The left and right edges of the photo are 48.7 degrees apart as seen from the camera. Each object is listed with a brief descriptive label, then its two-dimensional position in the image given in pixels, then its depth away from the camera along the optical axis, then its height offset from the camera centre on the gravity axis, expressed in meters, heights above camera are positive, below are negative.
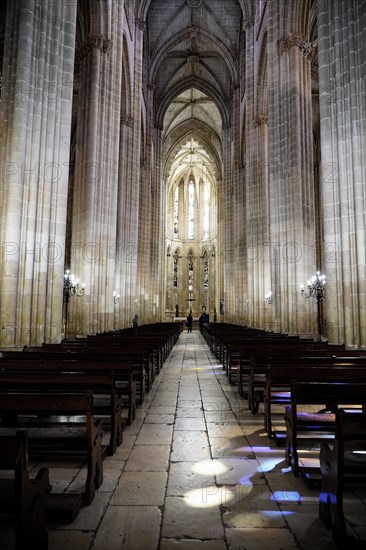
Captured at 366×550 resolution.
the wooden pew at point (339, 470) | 2.73 -1.11
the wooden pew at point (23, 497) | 2.19 -1.06
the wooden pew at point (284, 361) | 6.26 -0.69
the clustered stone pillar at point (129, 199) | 21.70 +6.66
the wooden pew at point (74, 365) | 5.65 -0.71
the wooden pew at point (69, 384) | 4.57 -0.77
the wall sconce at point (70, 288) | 14.32 +0.99
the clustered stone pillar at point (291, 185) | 15.82 +5.37
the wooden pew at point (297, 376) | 4.97 -0.73
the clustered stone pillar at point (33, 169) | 9.69 +3.67
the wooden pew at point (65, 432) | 3.32 -1.10
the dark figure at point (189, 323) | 38.73 -0.64
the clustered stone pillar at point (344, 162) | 10.12 +4.06
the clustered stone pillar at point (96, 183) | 15.38 +5.34
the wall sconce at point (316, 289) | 15.27 +1.07
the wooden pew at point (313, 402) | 4.09 -0.94
